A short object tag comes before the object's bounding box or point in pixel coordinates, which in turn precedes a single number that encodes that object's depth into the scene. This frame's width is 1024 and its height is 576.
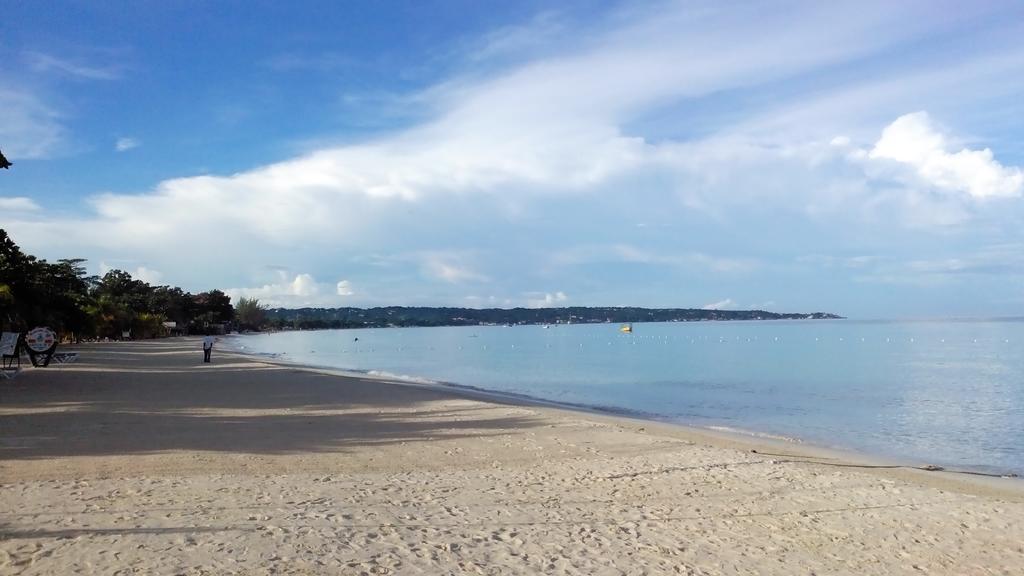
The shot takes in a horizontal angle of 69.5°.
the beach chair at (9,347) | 20.62
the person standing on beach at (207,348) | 36.44
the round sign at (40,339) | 25.22
